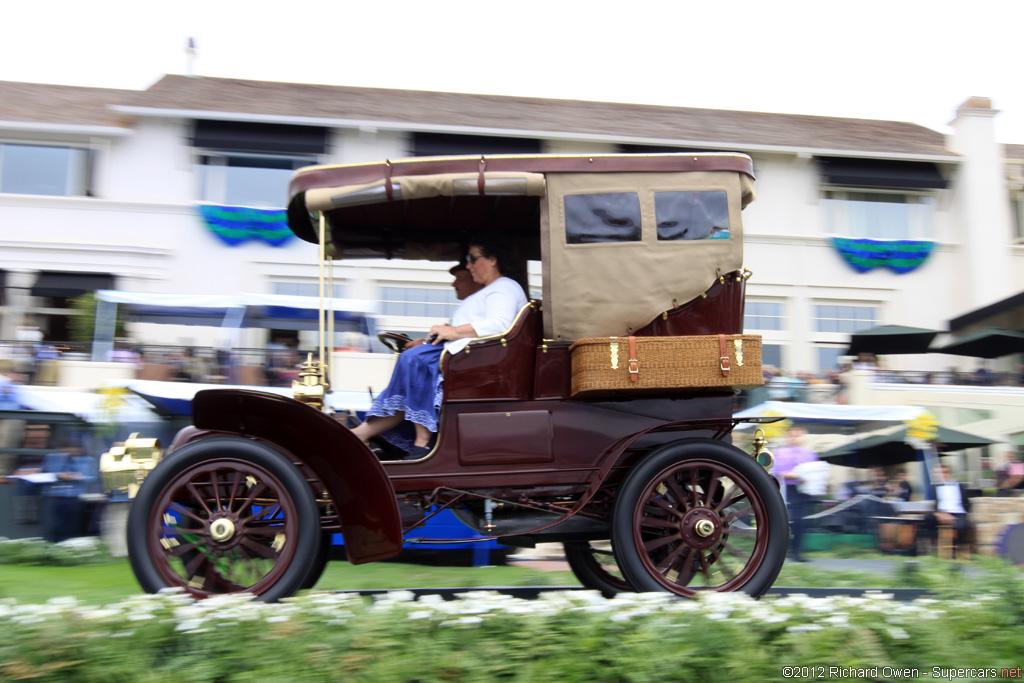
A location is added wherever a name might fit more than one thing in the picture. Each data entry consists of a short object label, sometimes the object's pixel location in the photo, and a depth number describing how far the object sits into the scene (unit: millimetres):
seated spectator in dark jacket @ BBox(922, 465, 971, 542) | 8281
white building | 15984
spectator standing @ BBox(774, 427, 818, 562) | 8031
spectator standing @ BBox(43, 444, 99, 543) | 7121
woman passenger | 4289
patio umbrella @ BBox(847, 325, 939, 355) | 14641
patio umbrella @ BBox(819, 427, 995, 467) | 9953
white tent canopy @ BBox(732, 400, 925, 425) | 10773
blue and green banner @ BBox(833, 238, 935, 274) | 18016
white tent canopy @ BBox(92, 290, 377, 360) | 13203
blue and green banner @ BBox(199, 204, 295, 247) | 15938
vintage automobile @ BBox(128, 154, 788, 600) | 3949
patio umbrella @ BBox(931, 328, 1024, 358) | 14248
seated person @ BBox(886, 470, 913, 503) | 9164
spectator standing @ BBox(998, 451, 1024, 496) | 9789
